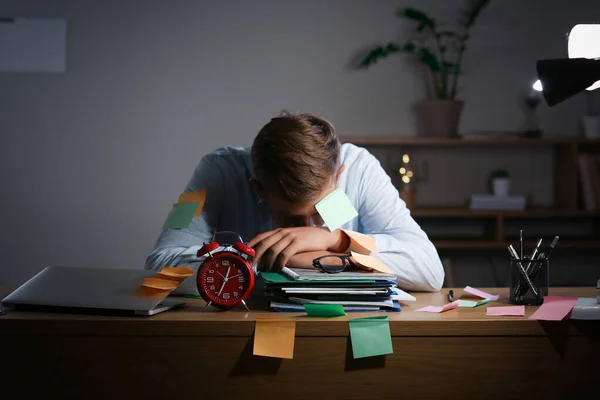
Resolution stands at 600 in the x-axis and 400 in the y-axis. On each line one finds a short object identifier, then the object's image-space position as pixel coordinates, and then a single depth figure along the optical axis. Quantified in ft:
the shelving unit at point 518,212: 12.19
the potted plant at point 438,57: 12.42
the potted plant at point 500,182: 12.73
